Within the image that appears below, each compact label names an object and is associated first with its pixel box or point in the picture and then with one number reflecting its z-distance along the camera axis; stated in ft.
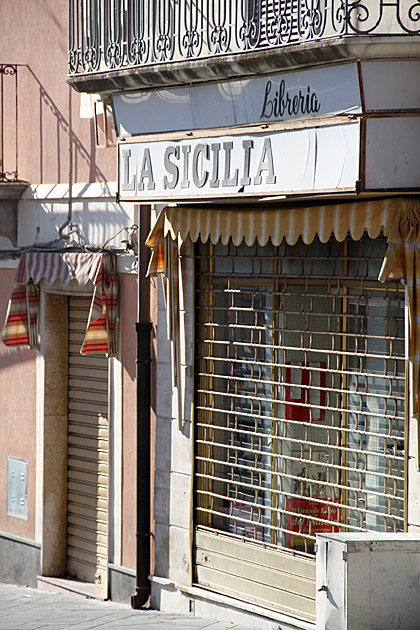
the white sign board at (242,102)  47.78
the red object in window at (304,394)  55.26
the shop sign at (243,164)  47.82
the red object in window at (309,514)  54.83
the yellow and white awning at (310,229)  48.21
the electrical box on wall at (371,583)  46.13
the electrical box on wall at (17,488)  76.26
